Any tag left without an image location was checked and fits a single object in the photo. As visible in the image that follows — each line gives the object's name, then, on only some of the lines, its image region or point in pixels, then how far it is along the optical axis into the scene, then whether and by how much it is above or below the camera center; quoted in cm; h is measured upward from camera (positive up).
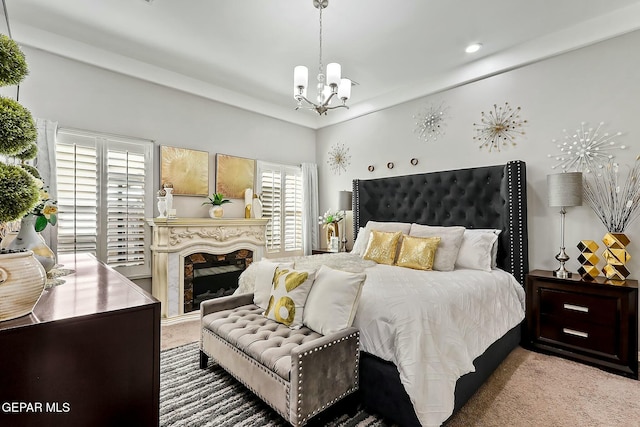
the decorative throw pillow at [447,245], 303 -29
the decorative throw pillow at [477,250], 302 -34
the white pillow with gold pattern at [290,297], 210 -56
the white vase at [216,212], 411 +6
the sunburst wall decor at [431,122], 396 +124
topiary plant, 83 +22
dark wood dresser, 83 -43
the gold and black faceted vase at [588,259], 274 -39
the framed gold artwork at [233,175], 434 +61
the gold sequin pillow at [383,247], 333 -34
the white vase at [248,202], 454 +22
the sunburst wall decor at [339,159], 518 +99
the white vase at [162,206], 365 +13
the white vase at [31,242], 142 -12
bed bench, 163 -85
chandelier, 245 +110
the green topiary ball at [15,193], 82 +7
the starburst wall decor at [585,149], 284 +64
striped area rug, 187 -124
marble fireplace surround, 359 -38
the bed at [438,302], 170 -59
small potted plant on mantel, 411 +16
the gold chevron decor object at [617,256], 258 -34
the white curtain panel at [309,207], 534 +17
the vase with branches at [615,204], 261 +11
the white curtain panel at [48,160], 296 +55
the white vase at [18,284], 85 -19
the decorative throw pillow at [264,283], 248 -55
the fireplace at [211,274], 382 -76
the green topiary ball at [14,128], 83 +25
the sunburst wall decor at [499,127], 337 +100
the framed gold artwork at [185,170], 383 +60
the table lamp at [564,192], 278 +22
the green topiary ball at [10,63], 86 +44
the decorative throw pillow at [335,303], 192 -56
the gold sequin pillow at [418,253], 303 -37
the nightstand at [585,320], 244 -89
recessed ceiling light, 325 +181
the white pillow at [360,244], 388 -36
